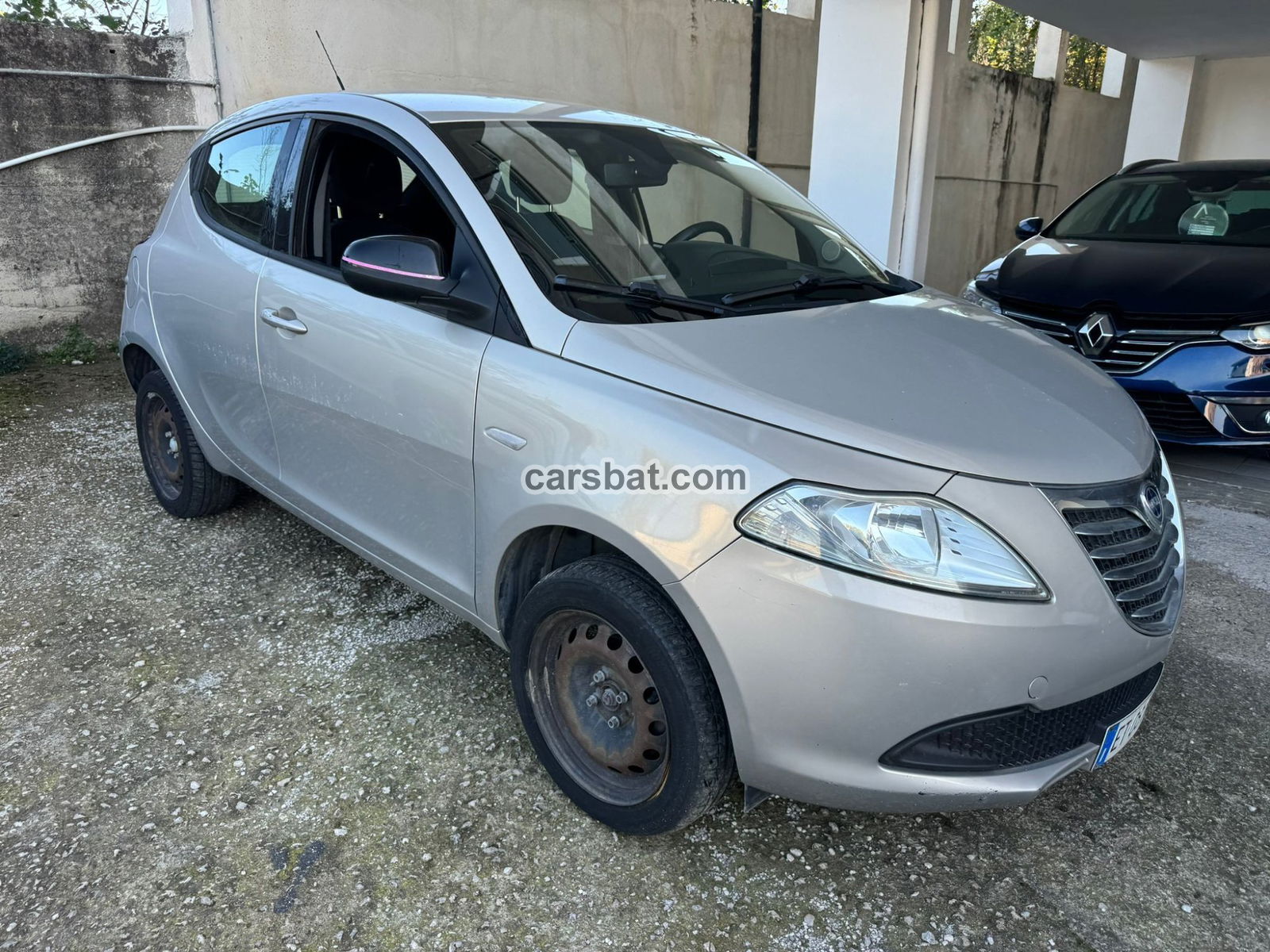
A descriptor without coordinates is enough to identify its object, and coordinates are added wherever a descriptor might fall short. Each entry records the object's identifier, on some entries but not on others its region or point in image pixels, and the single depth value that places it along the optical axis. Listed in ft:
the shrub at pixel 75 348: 21.01
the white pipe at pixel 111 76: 19.06
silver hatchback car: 5.84
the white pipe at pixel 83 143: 19.30
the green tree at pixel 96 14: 20.08
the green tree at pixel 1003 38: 48.57
